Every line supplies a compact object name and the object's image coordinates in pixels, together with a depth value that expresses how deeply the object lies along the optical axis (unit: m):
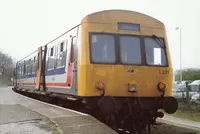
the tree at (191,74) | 75.54
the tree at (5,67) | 82.12
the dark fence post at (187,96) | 21.03
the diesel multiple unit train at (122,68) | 10.16
